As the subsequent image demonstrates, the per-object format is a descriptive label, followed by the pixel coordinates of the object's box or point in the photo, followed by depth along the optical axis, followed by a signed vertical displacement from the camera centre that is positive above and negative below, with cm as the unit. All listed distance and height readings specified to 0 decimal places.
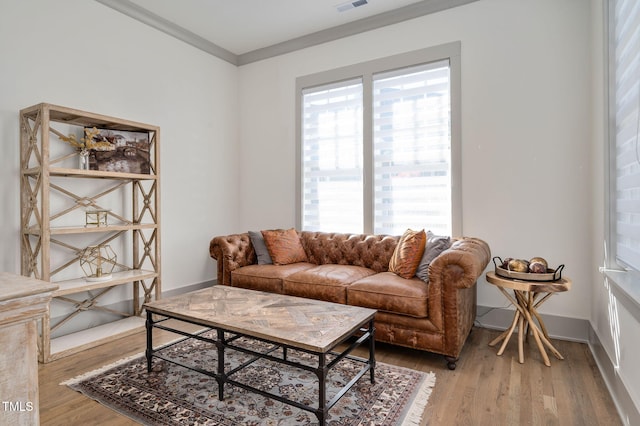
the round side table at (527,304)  248 -72
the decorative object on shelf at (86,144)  307 +58
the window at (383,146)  353 +68
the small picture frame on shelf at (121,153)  318 +54
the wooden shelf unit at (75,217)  270 -7
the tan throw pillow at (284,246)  370 -39
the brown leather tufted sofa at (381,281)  247 -59
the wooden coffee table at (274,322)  174 -63
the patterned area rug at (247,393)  190 -109
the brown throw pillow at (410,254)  298 -39
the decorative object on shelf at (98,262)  311 -46
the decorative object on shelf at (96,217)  312 -5
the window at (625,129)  188 +46
